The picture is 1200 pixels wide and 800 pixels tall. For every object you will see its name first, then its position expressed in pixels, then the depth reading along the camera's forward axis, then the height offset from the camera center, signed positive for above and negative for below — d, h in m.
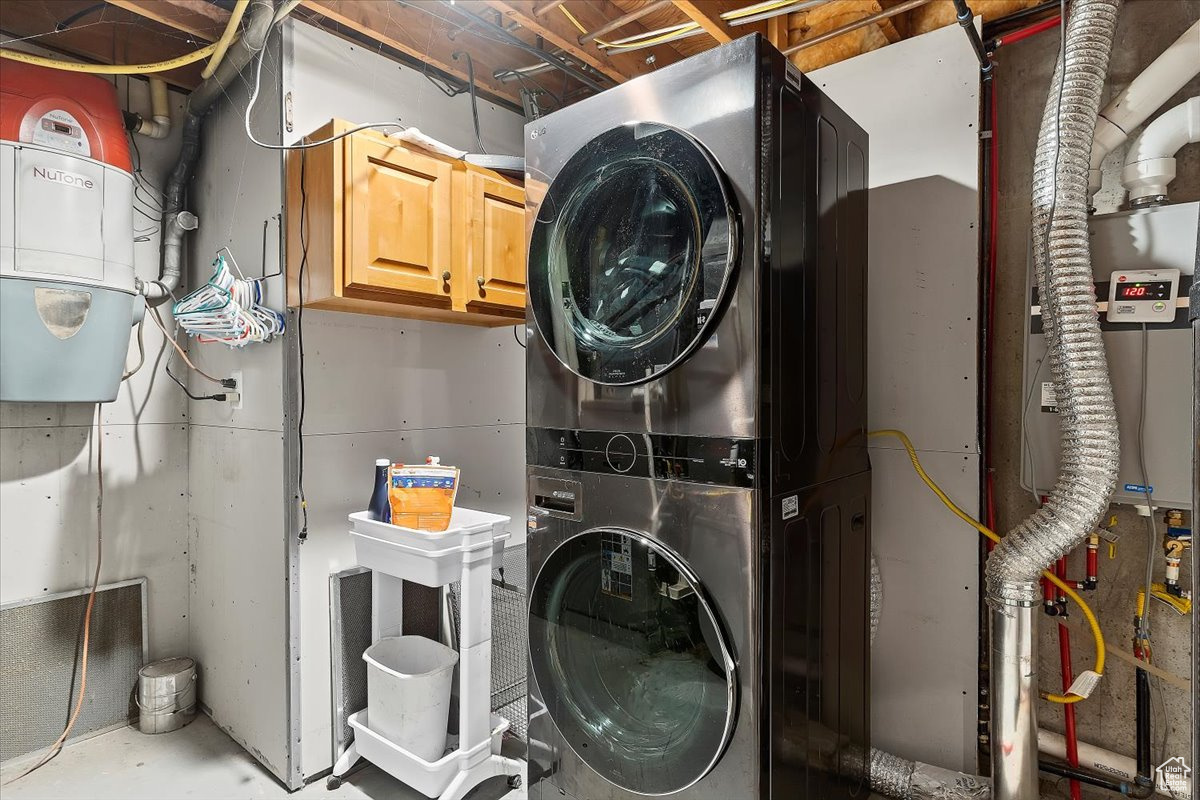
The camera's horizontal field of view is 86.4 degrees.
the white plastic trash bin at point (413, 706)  2.09 -1.03
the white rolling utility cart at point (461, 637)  2.06 -0.80
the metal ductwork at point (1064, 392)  1.58 +0.01
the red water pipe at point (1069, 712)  1.82 -0.91
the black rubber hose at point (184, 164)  2.60 +0.96
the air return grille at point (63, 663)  2.35 -1.04
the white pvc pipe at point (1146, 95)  1.62 +0.79
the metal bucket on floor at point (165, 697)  2.54 -1.21
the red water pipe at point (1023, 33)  1.84 +1.07
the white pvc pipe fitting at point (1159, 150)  1.63 +0.64
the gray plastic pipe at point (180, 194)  2.50 +0.84
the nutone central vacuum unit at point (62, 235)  2.01 +0.53
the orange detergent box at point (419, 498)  2.14 -0.34
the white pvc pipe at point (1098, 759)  1.77 -1.04
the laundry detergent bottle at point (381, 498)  2.26 -0.36
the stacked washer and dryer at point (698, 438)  1.36 -0.10
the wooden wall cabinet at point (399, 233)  2.04 +0.57
